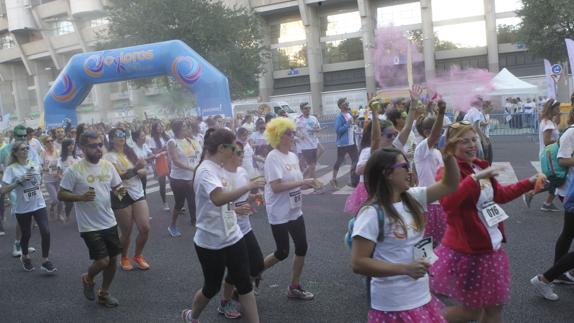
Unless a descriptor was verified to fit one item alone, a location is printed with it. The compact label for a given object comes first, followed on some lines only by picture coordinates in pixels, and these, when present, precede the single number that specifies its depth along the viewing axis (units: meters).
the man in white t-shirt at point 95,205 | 4.86
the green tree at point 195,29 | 26.44
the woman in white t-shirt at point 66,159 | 8.12
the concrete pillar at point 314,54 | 40.00
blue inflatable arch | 17.38
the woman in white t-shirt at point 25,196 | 6.30
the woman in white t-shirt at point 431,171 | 4.51
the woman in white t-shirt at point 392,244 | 2.41
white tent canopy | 19.55
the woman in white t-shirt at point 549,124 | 6.65
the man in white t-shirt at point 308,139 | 11.34
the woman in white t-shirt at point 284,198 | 4.61
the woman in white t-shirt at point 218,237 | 3.80
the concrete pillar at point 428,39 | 36.25
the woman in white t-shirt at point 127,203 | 5.89
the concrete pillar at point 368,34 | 37.41
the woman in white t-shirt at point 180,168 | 7.65
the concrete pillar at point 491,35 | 35.44
